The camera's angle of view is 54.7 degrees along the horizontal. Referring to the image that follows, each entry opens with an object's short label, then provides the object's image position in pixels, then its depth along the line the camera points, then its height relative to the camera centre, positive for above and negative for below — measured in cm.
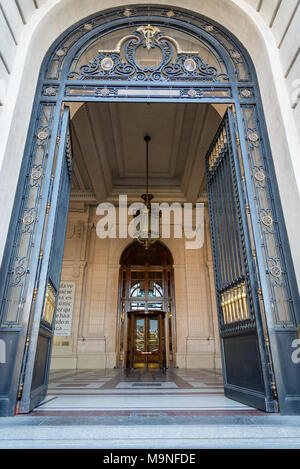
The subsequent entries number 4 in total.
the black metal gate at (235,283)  244 +69
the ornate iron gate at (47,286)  228 +61
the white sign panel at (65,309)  793 +123
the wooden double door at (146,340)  809 +44
